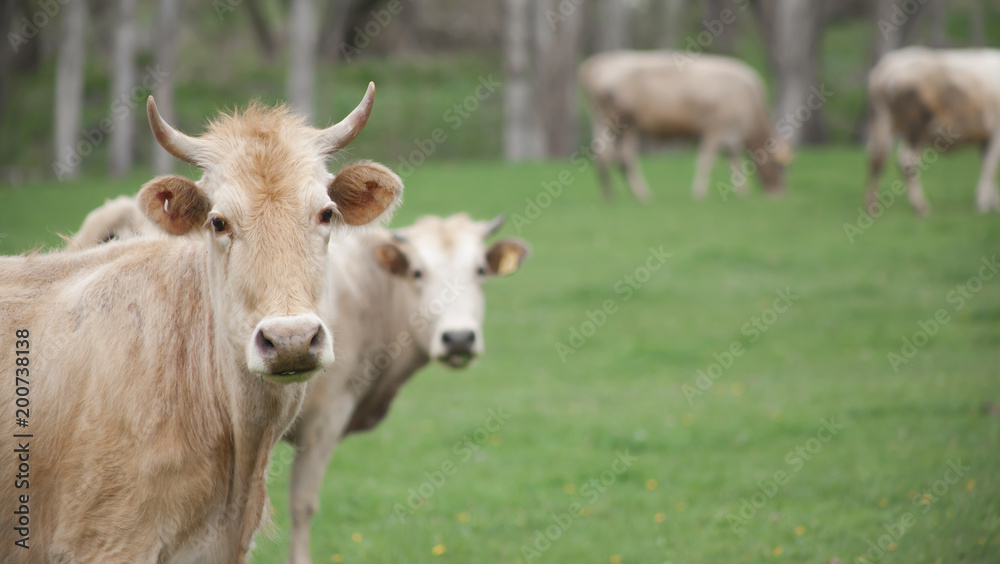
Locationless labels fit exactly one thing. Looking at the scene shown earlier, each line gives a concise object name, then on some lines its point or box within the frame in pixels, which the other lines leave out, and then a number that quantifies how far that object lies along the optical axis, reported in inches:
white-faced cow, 425.4
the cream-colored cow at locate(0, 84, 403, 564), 259.3
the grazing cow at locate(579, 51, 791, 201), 1492.4
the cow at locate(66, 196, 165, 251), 418.0
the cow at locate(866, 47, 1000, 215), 1124.5
